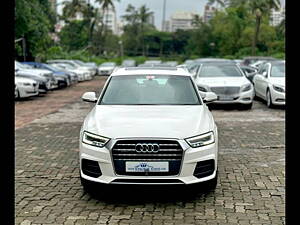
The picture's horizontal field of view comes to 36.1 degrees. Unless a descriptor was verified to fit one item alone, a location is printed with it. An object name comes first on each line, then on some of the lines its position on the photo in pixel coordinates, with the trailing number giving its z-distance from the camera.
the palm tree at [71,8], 63.78
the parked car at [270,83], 14.31
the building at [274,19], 59.64
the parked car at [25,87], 16.83
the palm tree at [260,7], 47.84
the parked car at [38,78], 19.16
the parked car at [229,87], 14.28
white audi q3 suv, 4.93
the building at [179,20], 141.25
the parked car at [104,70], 41.44
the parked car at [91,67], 37.86
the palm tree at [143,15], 82.09
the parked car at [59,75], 24.41
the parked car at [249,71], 21.28
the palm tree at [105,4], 64.63
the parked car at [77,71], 31.05
